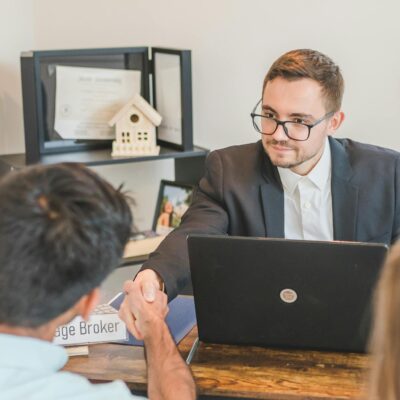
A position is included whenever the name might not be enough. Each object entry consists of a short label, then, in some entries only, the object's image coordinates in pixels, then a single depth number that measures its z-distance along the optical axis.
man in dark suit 2.26
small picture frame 3.40
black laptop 1.70
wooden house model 3.15
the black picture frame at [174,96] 3.11
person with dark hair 1.12
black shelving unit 3.07
